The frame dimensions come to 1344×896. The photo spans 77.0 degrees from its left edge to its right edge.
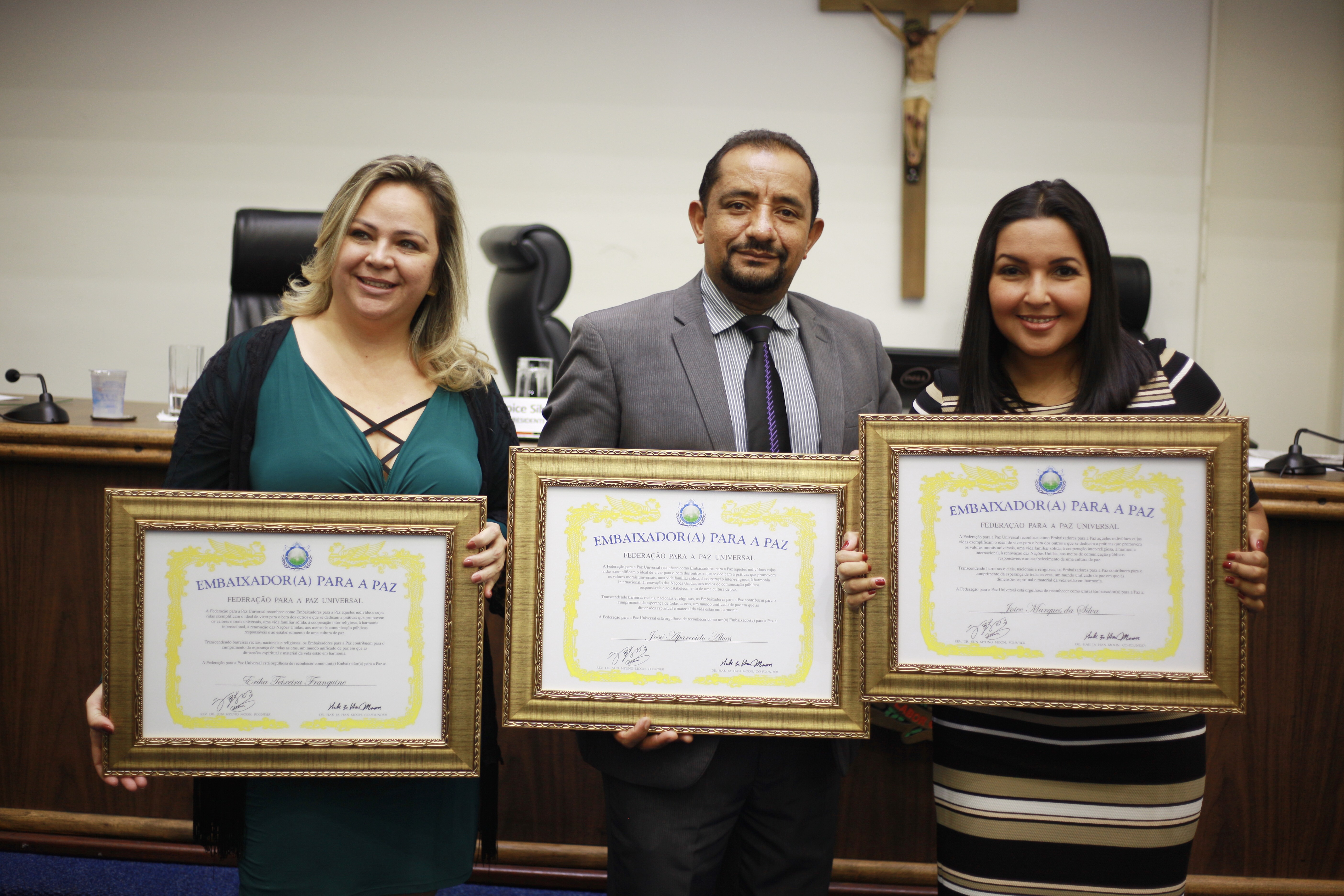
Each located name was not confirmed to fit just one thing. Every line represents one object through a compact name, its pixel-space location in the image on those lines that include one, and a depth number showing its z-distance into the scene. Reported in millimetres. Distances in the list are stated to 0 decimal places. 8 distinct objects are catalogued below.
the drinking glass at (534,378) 2357
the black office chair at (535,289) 2602
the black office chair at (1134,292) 3621
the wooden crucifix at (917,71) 3947
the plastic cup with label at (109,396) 2033
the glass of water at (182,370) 2211
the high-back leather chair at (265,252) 2895
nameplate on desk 1976
